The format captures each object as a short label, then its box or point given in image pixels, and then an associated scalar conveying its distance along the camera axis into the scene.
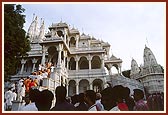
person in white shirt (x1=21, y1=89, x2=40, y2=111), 4.43
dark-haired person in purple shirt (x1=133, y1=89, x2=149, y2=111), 4.78
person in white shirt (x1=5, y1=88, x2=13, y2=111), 10.50
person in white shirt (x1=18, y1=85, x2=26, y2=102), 9.64
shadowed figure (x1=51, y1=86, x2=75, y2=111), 4.12
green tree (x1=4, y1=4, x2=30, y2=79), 9.74
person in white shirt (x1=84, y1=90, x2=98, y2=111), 4.86
